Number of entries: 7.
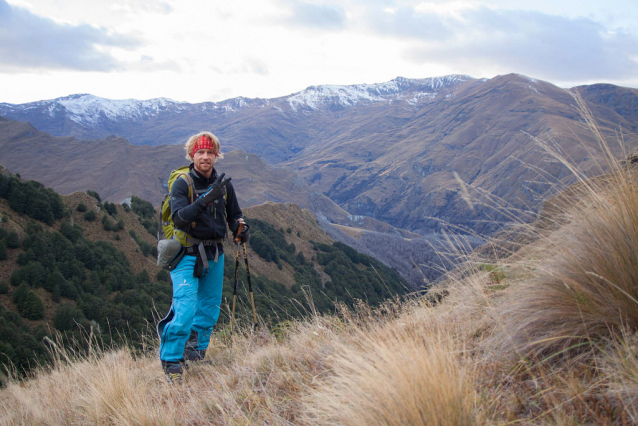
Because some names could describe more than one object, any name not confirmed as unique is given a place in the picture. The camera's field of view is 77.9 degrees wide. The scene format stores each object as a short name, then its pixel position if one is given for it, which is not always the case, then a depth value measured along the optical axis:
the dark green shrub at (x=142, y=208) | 39.72
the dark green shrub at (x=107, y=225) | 31.22
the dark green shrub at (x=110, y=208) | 33.62
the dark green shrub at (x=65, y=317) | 19.77
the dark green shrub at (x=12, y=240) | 22.08
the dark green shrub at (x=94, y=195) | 35.12
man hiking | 3.49
